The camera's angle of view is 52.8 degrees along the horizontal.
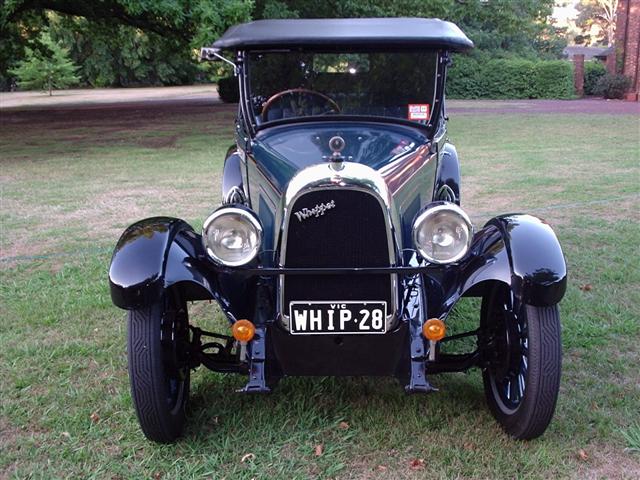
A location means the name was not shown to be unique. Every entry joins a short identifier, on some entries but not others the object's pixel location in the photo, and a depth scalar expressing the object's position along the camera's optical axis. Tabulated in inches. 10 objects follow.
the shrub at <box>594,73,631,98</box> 1178.6
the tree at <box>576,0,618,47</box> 2477.9
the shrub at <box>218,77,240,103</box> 989.6
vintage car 111.7
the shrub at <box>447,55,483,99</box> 1291.8
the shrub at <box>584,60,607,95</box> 1296.8
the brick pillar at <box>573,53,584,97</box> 1296.8
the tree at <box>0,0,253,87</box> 469.4
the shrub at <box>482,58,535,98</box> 1272.1
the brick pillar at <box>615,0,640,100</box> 1167.6
